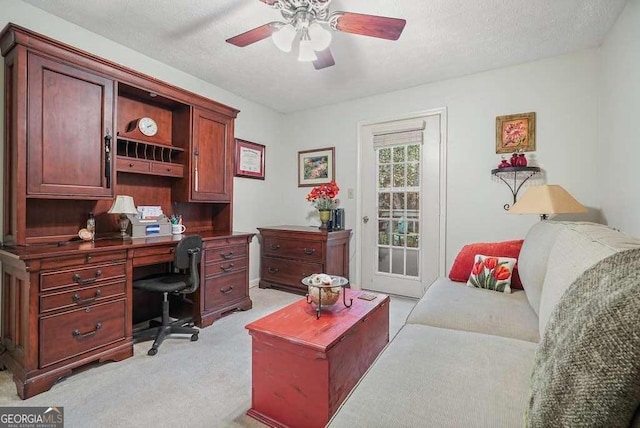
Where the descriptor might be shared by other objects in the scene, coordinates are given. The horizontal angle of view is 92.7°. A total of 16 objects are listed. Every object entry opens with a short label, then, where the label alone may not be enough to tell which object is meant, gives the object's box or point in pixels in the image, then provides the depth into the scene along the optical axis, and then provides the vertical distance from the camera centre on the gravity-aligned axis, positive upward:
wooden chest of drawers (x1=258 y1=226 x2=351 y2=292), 3.51 -0.49
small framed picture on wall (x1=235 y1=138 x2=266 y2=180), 3.81 +0.71
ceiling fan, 1.74 +1.13
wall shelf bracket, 2.85 +0.38
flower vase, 3.77 -0.02
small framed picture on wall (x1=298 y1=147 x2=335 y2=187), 4.07 +0.65
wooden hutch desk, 1.77 +0.09
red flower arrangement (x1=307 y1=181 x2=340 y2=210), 3.76 +0.24
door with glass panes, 3.39 +0.13
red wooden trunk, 1.36 -0.71
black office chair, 2.25 -0.53
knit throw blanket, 0.54 -0.28
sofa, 0.64 -0.56
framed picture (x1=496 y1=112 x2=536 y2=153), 2.88 +0.80
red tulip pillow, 2.11 -0.41
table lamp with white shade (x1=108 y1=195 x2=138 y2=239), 2.36 +0.05
